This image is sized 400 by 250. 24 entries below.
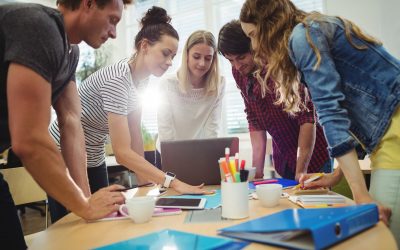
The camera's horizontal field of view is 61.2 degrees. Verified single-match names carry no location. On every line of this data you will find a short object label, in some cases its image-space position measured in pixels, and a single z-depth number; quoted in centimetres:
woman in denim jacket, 93
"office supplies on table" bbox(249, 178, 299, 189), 133
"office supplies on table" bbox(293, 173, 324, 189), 120
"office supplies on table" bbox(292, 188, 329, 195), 116
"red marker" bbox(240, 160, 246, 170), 94
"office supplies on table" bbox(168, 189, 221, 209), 108
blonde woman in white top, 204
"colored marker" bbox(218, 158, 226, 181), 94
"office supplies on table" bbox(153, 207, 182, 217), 101
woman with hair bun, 143
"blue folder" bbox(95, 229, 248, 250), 69
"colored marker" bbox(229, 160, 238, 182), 93
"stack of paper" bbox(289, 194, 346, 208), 97
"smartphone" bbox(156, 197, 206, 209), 106
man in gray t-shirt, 78
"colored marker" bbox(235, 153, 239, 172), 93
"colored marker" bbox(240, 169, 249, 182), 91
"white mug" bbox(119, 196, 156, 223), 93
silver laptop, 142
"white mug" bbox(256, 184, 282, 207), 102
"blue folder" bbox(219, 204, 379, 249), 63
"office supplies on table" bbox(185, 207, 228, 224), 91
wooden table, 68
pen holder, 91
